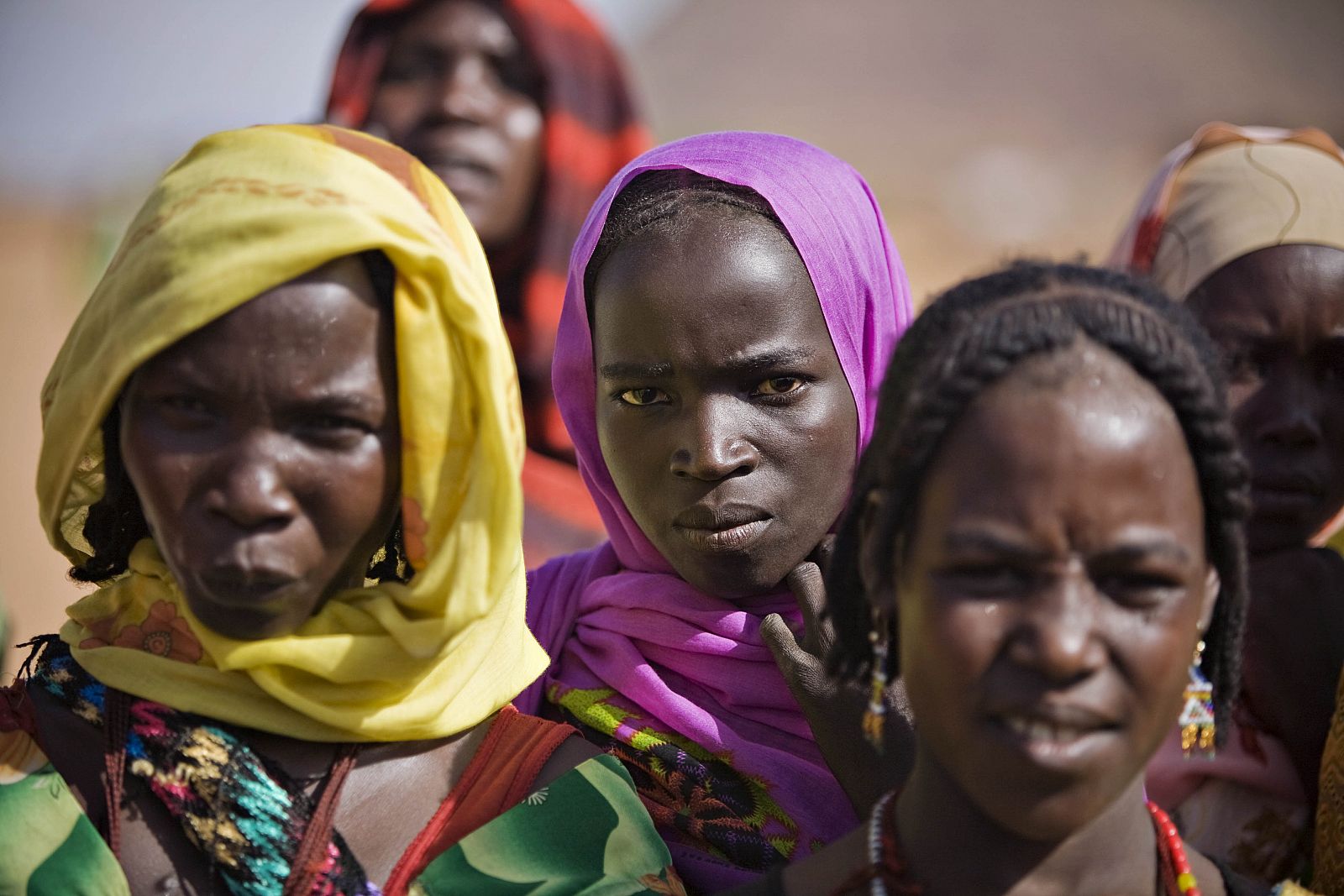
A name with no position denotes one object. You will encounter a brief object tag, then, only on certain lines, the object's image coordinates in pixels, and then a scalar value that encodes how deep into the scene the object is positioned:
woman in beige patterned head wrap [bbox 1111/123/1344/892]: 6.00
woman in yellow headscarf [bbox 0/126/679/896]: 4.44
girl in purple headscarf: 5.46
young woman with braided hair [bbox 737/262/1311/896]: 3.82
